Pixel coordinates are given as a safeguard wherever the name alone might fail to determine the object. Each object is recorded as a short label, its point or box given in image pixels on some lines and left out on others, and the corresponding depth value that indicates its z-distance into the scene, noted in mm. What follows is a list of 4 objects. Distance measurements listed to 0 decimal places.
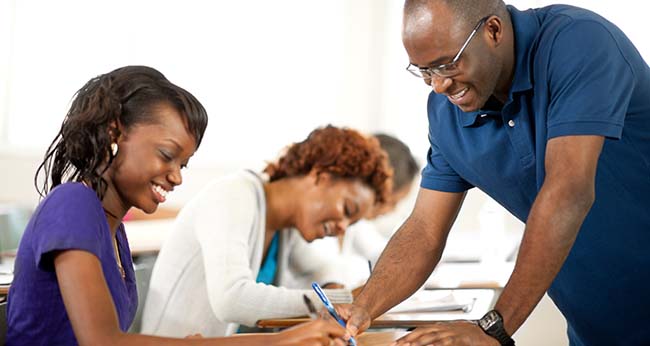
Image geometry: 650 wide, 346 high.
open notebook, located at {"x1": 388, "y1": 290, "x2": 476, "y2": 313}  2797
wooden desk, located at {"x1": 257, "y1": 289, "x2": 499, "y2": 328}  2580
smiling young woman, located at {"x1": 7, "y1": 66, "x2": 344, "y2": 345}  1601
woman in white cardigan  2844
